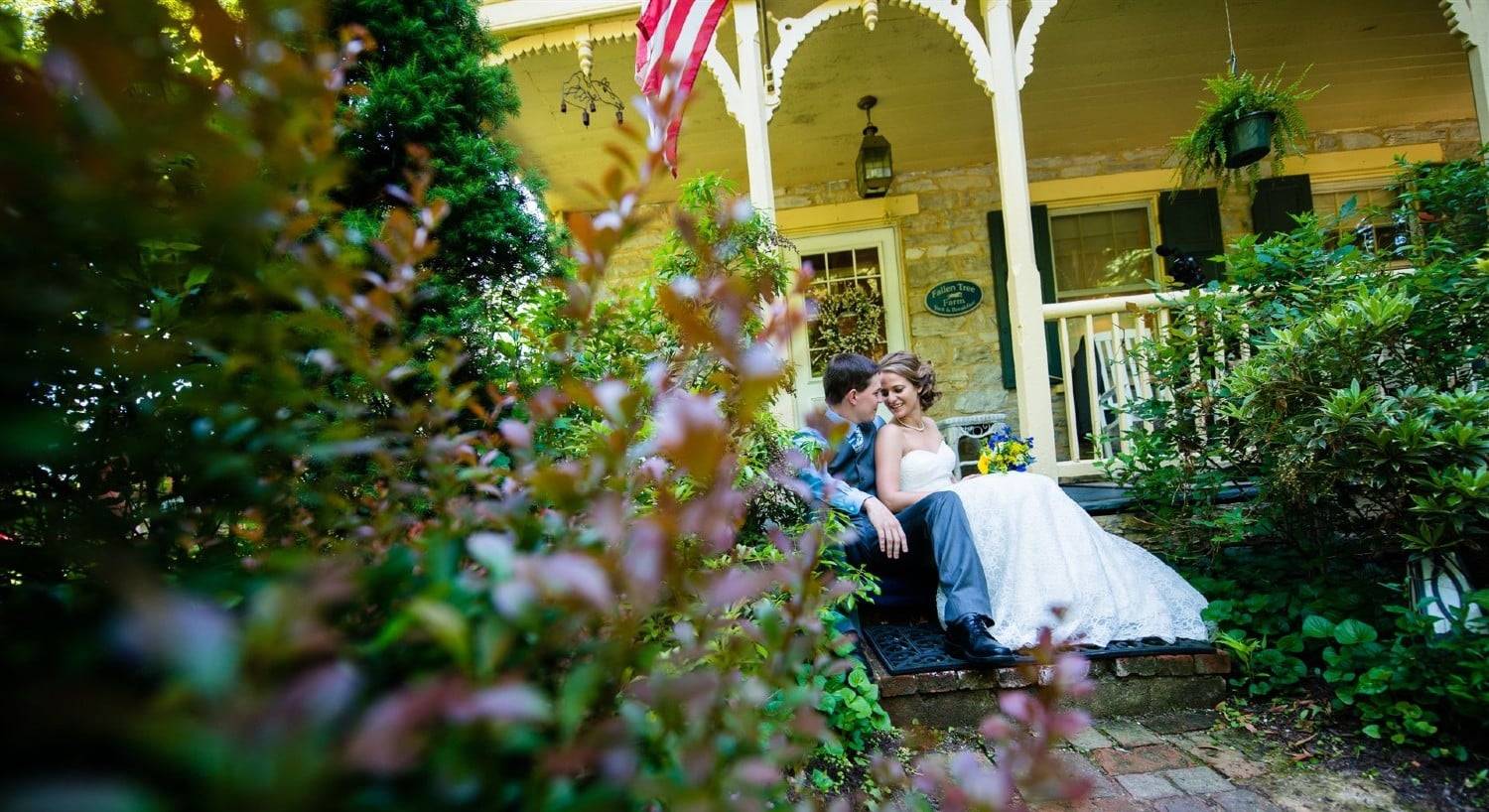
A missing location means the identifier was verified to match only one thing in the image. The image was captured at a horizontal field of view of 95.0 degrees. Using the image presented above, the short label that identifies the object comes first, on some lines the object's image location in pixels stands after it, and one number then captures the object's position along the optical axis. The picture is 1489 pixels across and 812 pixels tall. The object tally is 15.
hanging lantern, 5.32
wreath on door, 6.19
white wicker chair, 5.11
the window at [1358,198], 5.69
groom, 2.42
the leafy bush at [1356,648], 1.90
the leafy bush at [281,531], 0.29
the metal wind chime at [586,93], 4.85
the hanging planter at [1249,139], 3.56
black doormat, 2.34
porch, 3.90
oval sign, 5.99
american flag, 3.22
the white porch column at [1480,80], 3.80
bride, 2.48
